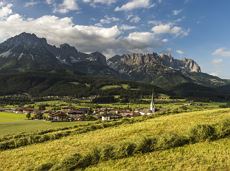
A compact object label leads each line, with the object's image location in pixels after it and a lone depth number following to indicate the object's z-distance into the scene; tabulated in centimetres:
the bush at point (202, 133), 3453
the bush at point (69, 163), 2970
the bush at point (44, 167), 3007
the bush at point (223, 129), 3509
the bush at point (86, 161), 3031
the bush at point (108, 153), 3134
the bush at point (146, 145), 3262
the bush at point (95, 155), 3093
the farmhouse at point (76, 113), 13391
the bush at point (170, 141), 3309
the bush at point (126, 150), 3173
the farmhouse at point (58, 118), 12851
